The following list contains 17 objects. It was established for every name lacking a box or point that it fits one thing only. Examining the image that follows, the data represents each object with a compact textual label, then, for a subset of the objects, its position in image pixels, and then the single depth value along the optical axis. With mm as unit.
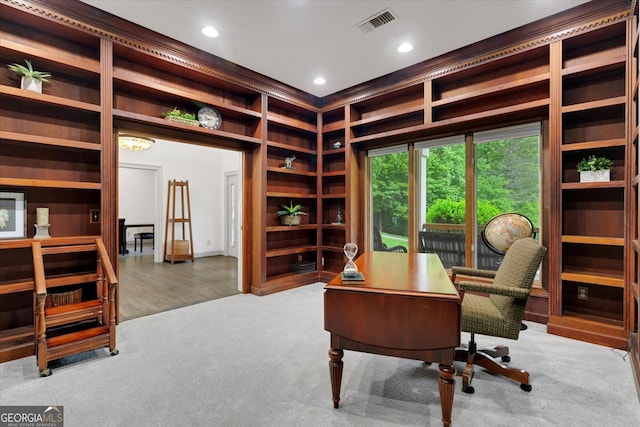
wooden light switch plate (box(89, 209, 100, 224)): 3057
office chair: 1995
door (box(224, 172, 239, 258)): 7824
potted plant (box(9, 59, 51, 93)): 2553
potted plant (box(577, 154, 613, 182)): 2790
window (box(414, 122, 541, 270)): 3500
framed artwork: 2579
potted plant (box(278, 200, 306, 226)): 4689
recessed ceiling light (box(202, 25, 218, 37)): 3102
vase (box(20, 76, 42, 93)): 2583
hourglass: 1849
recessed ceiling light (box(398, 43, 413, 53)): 3432
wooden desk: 1542
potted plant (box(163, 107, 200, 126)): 3533
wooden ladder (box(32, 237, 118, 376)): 2266
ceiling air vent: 2891
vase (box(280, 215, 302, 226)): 4691
